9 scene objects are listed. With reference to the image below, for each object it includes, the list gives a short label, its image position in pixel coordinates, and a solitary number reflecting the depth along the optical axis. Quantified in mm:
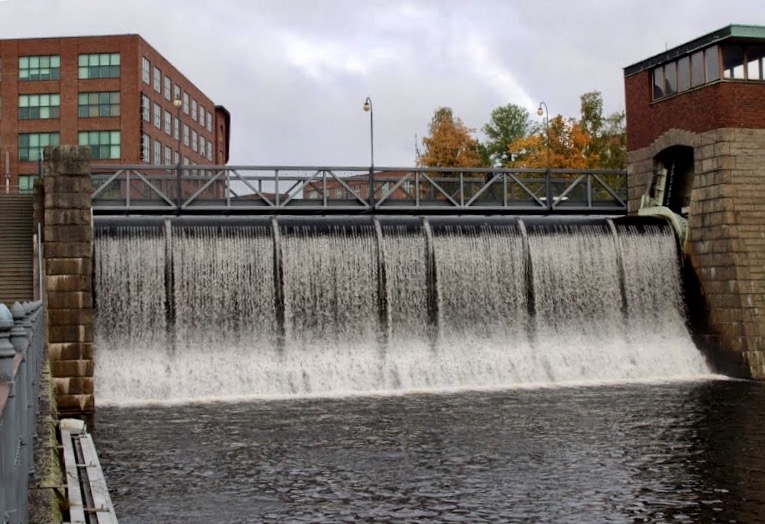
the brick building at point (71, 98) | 70875
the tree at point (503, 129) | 91875
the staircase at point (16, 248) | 25844
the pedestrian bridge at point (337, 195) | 31625
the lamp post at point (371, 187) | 33312
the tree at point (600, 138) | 72438
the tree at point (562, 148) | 70125
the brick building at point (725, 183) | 30156
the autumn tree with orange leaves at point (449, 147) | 78125
